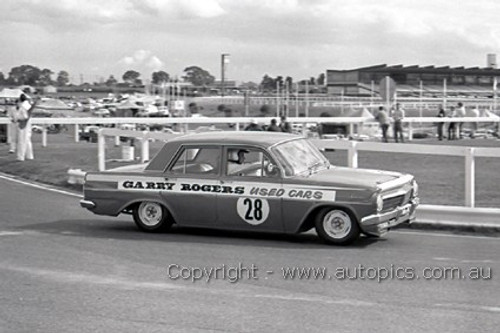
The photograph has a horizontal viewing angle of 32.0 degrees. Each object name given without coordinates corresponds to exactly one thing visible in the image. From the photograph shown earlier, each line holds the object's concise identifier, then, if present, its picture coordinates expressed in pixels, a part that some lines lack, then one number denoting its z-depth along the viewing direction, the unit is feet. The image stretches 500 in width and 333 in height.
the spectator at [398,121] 99.25
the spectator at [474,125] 117.39
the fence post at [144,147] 56.75
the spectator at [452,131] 110.01
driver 36.60
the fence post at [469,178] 41.27
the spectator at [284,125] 77.07
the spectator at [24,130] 73.31
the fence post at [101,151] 60.44
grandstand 213.46
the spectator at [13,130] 74.74
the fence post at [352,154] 45.52
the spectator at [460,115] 115.14
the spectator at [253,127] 76.55
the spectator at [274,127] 71.51
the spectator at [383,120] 97.76
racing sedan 34.30
